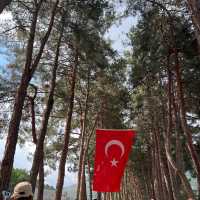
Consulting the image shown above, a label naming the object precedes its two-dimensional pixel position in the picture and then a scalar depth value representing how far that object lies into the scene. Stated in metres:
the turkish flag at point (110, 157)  6.20
